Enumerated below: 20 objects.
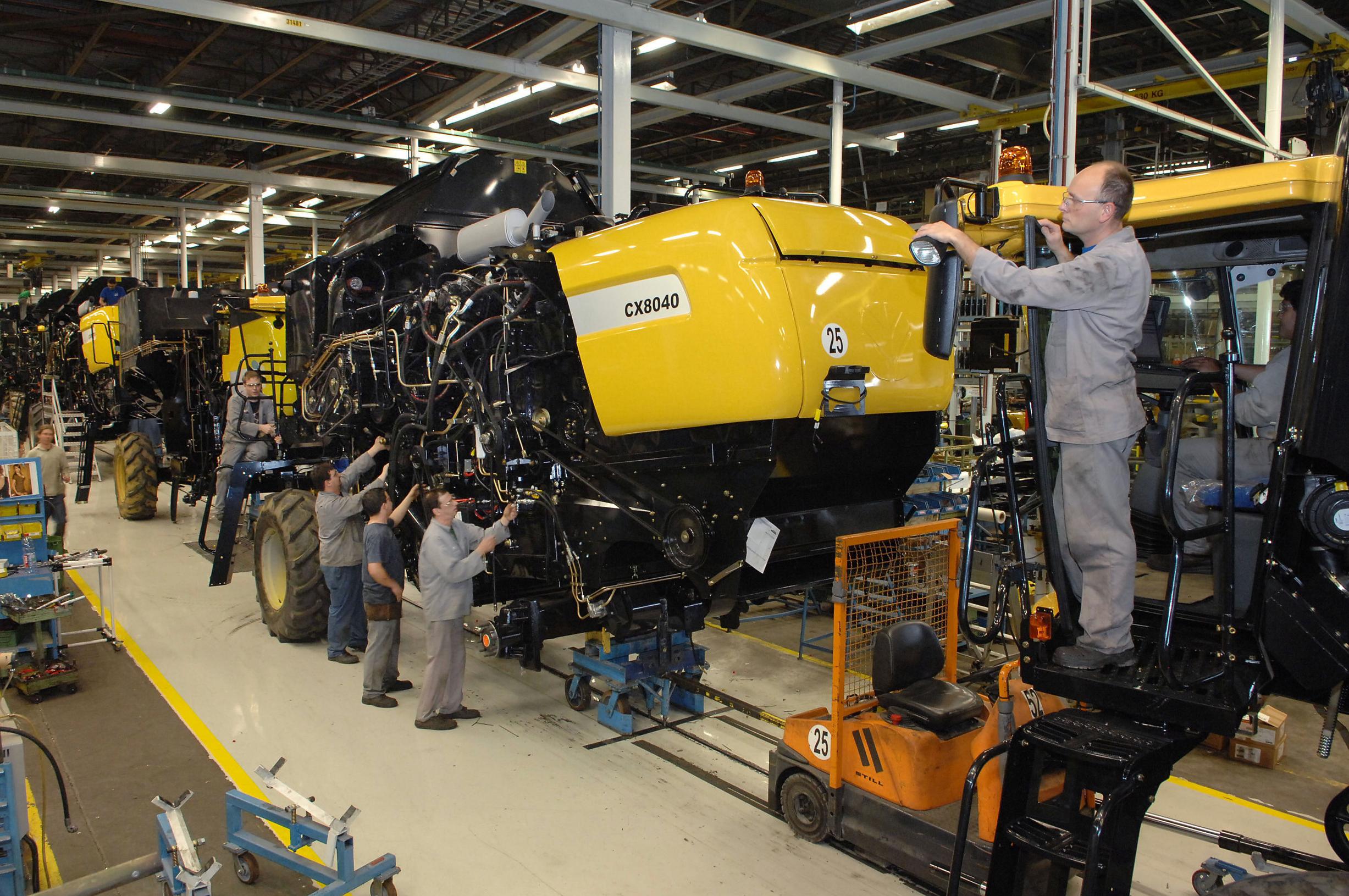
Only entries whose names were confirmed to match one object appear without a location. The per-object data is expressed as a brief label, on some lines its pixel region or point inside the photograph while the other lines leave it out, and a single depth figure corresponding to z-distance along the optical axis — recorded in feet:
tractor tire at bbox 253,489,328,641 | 20.99
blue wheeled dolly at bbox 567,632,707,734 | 16.43
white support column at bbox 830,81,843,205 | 31.81
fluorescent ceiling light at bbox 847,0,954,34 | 27.02
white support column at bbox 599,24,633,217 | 25.67
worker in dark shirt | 18.06
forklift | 7.76
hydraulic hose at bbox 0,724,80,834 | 10.83
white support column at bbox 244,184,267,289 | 50.06
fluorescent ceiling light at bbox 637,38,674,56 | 30.76
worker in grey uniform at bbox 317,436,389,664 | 19.62
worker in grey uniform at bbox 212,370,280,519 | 27.96
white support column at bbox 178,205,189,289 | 59.47
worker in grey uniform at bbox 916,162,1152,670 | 8.39
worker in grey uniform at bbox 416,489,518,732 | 16.28
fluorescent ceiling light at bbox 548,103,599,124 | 38.86
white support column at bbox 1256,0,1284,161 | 22.70
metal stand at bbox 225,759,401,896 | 10.91
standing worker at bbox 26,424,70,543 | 26.30
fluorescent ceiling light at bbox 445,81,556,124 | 36.99
